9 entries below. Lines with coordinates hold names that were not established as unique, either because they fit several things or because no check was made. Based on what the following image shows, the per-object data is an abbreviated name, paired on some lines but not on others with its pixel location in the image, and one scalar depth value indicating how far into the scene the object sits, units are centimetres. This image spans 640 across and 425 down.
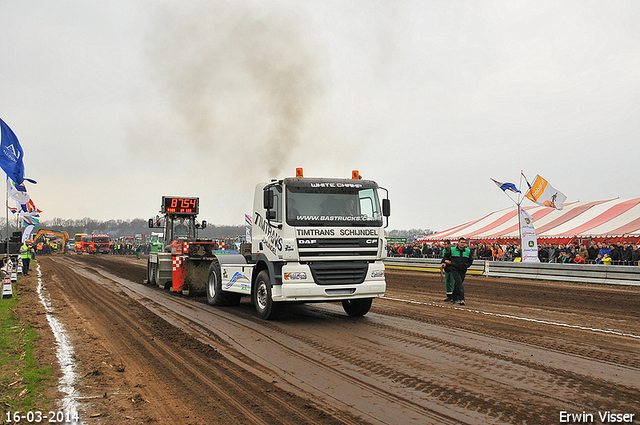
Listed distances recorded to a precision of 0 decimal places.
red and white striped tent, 2552
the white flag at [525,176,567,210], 2317
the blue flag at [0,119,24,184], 1299
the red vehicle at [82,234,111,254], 5869
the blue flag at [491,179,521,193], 2441
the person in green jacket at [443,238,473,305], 1220
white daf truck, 884
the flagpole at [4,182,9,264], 1611
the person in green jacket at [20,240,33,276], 2192
